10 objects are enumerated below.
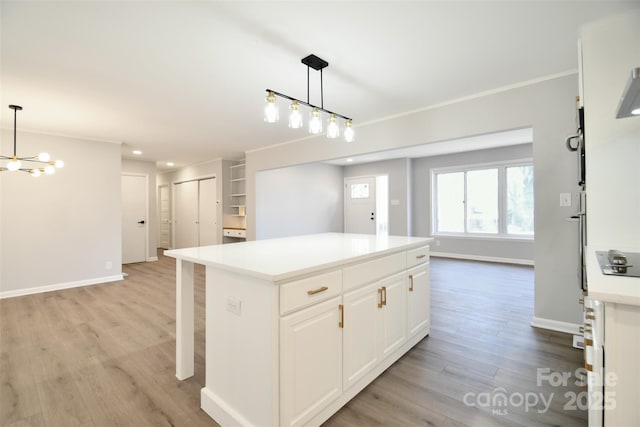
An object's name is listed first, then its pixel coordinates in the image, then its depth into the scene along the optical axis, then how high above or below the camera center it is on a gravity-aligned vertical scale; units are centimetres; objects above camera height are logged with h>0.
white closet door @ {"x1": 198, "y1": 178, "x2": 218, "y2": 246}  709 +0
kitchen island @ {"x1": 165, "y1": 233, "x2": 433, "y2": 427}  140 -63
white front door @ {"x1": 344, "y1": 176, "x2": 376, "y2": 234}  774 +19
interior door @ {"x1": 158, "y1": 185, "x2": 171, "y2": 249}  867 -14
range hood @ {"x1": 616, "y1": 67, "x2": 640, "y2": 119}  106 +46
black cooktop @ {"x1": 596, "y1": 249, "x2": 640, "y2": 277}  116 -24
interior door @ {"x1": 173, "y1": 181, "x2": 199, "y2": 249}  770 -2
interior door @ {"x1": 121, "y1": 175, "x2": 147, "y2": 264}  667 -11
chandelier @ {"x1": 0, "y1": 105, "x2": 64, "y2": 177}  339 +66
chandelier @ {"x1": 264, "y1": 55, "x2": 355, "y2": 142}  199 +70
